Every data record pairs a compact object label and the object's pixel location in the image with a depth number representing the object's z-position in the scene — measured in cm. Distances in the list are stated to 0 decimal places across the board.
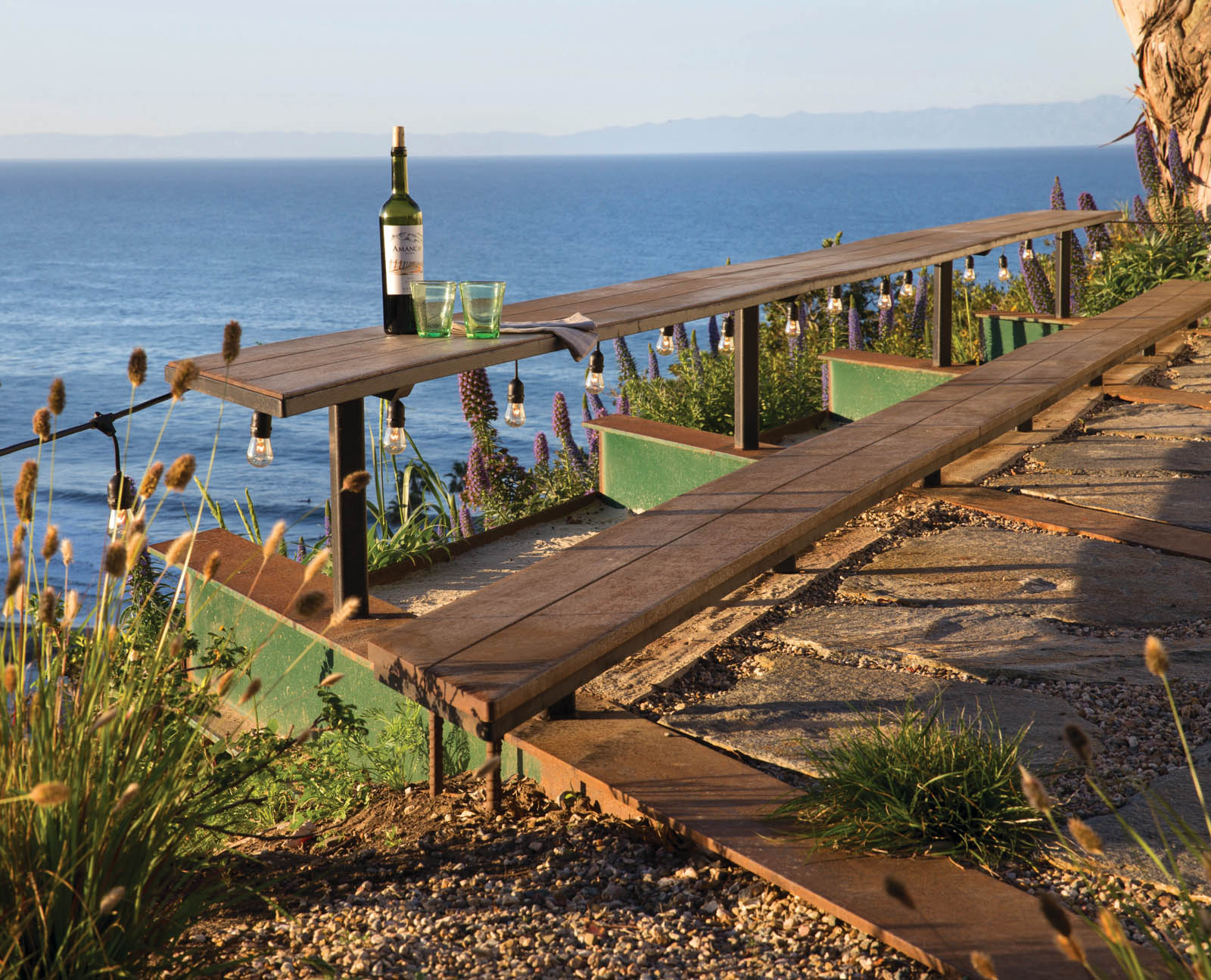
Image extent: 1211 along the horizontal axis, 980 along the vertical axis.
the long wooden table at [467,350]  243
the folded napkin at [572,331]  290
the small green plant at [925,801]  188
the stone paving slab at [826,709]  227
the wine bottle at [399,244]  274
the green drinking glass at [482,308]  280
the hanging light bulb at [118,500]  193
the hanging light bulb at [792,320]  532
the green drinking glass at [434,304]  289
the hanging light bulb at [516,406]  289
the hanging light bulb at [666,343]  434
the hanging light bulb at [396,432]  282
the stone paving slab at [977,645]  261
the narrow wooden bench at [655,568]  198
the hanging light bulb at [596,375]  339
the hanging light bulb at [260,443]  251
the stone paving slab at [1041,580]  299
